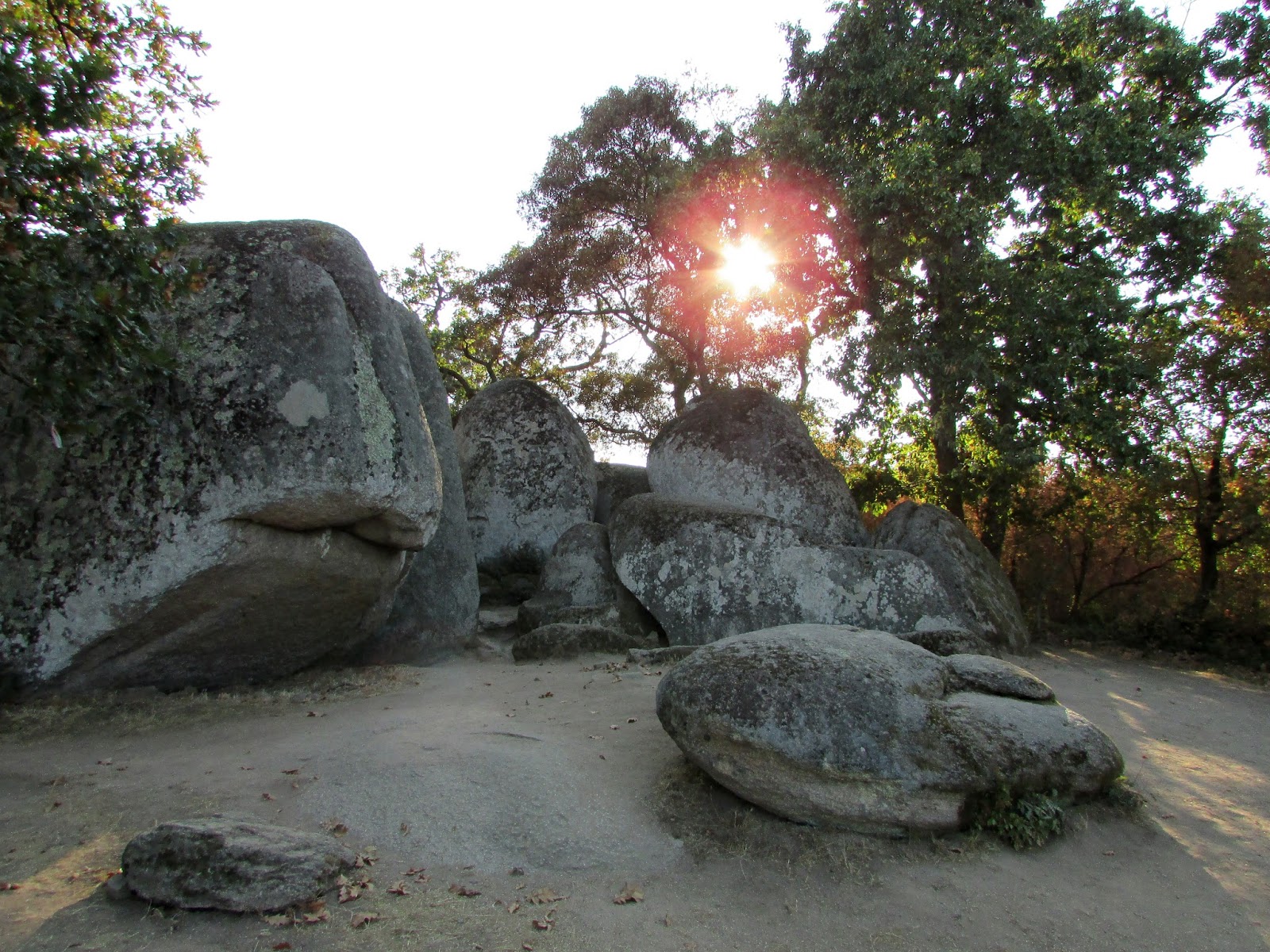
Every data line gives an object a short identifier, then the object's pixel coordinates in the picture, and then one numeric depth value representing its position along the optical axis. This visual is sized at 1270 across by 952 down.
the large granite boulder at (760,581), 8.67
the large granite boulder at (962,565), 9.09
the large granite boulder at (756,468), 10.37
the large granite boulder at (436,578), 8.09
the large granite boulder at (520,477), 11.22
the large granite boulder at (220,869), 3.34
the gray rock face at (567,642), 8.12
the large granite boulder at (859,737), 4.39
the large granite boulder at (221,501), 5.82
